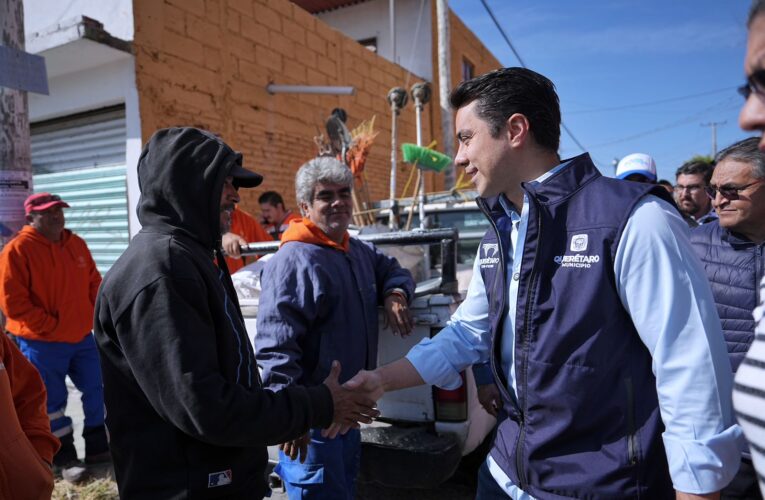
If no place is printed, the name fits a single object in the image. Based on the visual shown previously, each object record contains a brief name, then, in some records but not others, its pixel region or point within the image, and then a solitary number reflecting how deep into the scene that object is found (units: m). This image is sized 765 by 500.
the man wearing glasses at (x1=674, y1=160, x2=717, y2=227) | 4.34
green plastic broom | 5.19
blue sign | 3.17
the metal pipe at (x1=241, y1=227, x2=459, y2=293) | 2.77
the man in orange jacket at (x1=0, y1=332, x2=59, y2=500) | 1.40
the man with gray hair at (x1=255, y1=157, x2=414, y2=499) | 2.26
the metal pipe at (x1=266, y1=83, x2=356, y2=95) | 7.64
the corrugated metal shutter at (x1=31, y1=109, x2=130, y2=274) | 6.54
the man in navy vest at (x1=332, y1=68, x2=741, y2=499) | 1.21
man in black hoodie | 1.43
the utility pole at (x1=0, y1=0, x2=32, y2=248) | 3.26
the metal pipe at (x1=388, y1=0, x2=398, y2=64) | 10.52
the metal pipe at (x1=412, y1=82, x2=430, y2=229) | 5.92
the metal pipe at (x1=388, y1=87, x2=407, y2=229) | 5.73
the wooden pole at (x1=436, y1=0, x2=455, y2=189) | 9.88
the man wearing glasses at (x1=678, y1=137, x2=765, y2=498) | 2.08
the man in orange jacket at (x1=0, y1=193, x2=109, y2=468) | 3.92
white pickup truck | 2.57
